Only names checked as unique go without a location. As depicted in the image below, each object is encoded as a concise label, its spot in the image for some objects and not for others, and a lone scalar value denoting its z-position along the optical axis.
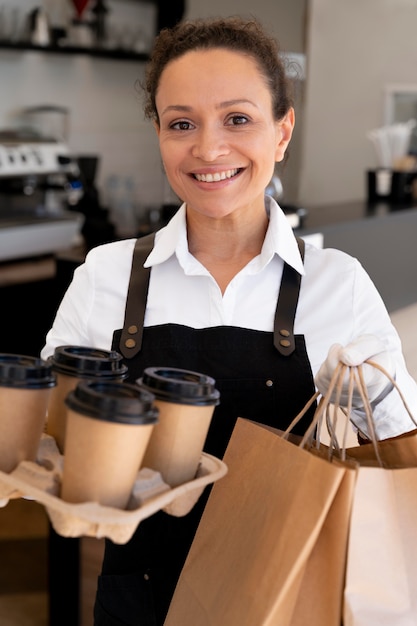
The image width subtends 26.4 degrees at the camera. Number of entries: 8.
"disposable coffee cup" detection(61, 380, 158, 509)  0.89
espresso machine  4.05
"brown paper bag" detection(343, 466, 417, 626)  1.03
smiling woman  1.34
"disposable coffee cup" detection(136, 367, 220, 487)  1.00
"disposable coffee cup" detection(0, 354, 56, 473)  0.96
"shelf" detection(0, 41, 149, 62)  4.96
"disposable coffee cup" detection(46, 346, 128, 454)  1.08
